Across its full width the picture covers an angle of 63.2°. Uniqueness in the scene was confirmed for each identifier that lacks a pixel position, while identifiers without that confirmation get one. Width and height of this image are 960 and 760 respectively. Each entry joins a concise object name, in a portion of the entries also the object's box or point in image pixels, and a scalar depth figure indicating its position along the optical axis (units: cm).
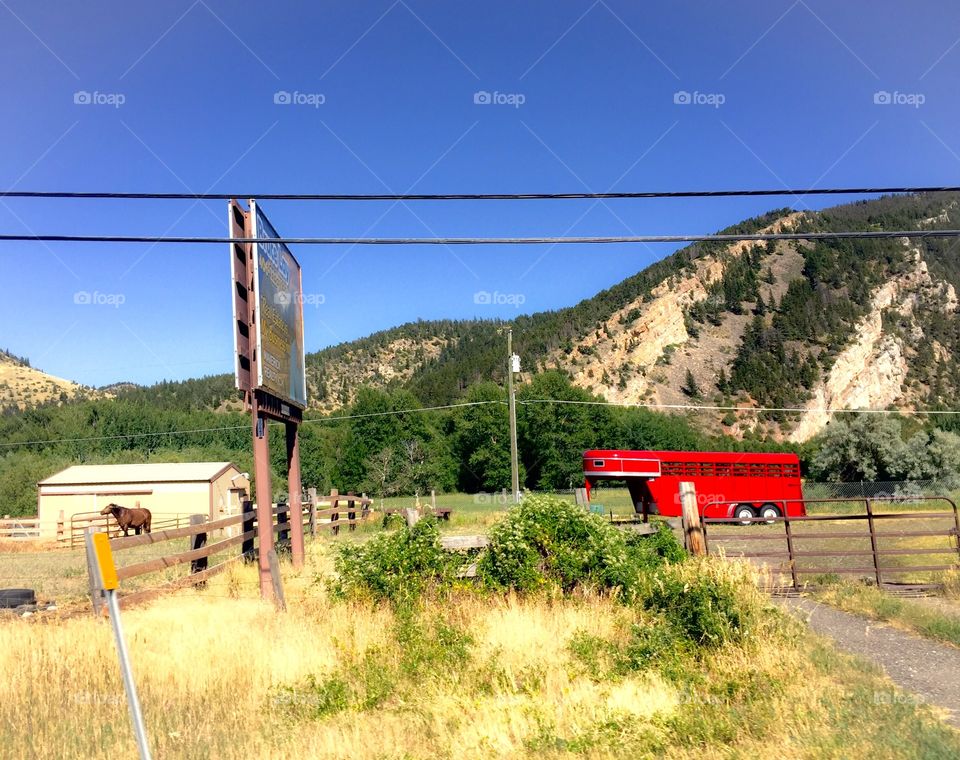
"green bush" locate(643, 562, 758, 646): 826
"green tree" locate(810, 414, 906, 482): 5181
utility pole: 3388
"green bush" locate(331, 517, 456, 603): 1058
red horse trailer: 3009
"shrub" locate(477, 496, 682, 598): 1069
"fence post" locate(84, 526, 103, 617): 964
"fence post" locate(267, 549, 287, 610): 1047
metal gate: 1361
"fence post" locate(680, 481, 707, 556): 1220
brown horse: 3048
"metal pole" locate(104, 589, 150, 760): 434
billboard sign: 1303
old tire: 1141
